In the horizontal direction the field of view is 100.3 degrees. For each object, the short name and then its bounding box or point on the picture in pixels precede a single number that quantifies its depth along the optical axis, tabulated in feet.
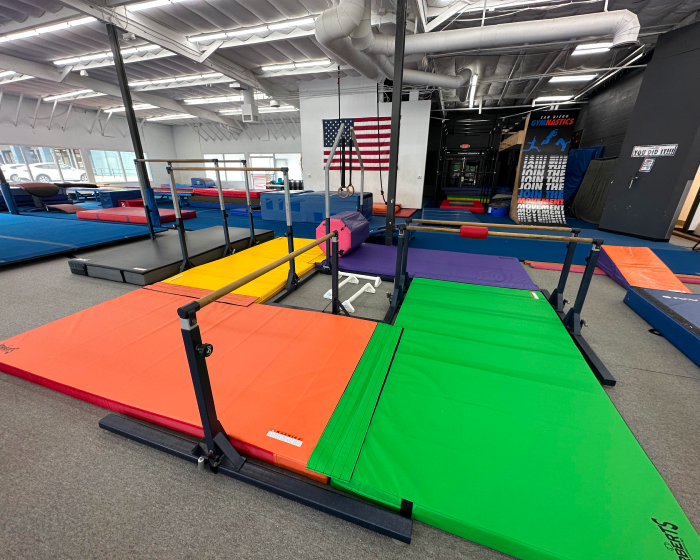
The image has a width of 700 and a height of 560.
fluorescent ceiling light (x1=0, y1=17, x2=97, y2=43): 19.00
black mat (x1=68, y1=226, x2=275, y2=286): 11.92
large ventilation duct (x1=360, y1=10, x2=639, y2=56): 14.53
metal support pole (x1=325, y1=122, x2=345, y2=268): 12.03
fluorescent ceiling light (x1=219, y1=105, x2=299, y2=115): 43.13
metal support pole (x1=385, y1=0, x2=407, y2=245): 12.86
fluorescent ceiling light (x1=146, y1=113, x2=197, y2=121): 50.59
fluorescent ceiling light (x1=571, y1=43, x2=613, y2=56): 18.31
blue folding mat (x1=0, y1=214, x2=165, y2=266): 14.93
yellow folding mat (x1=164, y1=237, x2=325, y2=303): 10.67
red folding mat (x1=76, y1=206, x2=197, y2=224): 21.94
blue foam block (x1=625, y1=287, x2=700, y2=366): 7.76
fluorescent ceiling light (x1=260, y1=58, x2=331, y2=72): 26.37
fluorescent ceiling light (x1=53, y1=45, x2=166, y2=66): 23.62
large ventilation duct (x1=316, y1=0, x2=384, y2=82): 13.29
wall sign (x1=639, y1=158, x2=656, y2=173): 18.76
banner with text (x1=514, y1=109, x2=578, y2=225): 24.23
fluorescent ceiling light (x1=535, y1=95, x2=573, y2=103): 33.47
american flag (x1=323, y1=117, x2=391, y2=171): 29.60
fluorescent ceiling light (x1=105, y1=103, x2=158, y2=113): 42.01
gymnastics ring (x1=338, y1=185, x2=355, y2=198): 15.08
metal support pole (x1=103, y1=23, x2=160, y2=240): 17.89
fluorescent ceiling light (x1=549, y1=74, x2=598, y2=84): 26.14
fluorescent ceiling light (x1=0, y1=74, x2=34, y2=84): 29.94
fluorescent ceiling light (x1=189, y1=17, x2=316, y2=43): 19.81
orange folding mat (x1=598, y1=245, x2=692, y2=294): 11.18
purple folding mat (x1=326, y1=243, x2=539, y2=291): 11.42
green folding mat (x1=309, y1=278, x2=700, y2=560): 3.61
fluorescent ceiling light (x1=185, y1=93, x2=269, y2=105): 37.56
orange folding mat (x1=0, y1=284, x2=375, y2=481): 5.08
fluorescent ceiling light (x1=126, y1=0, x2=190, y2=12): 17.42
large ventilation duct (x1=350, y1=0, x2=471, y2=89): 16.95
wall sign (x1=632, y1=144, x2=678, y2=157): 17.87
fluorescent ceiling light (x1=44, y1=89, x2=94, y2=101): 36.65
